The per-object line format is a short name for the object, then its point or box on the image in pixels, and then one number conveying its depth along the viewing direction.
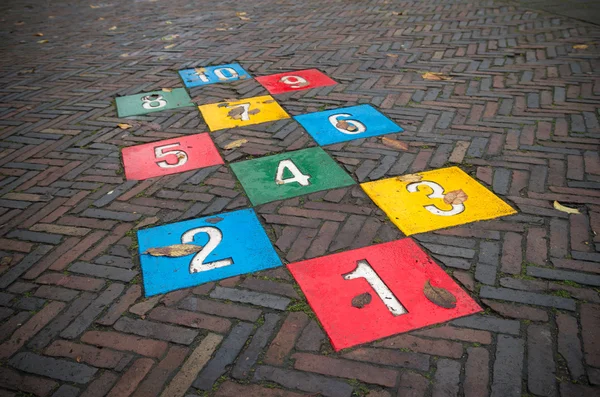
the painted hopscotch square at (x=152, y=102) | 4.21
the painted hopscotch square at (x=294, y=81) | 4.51
